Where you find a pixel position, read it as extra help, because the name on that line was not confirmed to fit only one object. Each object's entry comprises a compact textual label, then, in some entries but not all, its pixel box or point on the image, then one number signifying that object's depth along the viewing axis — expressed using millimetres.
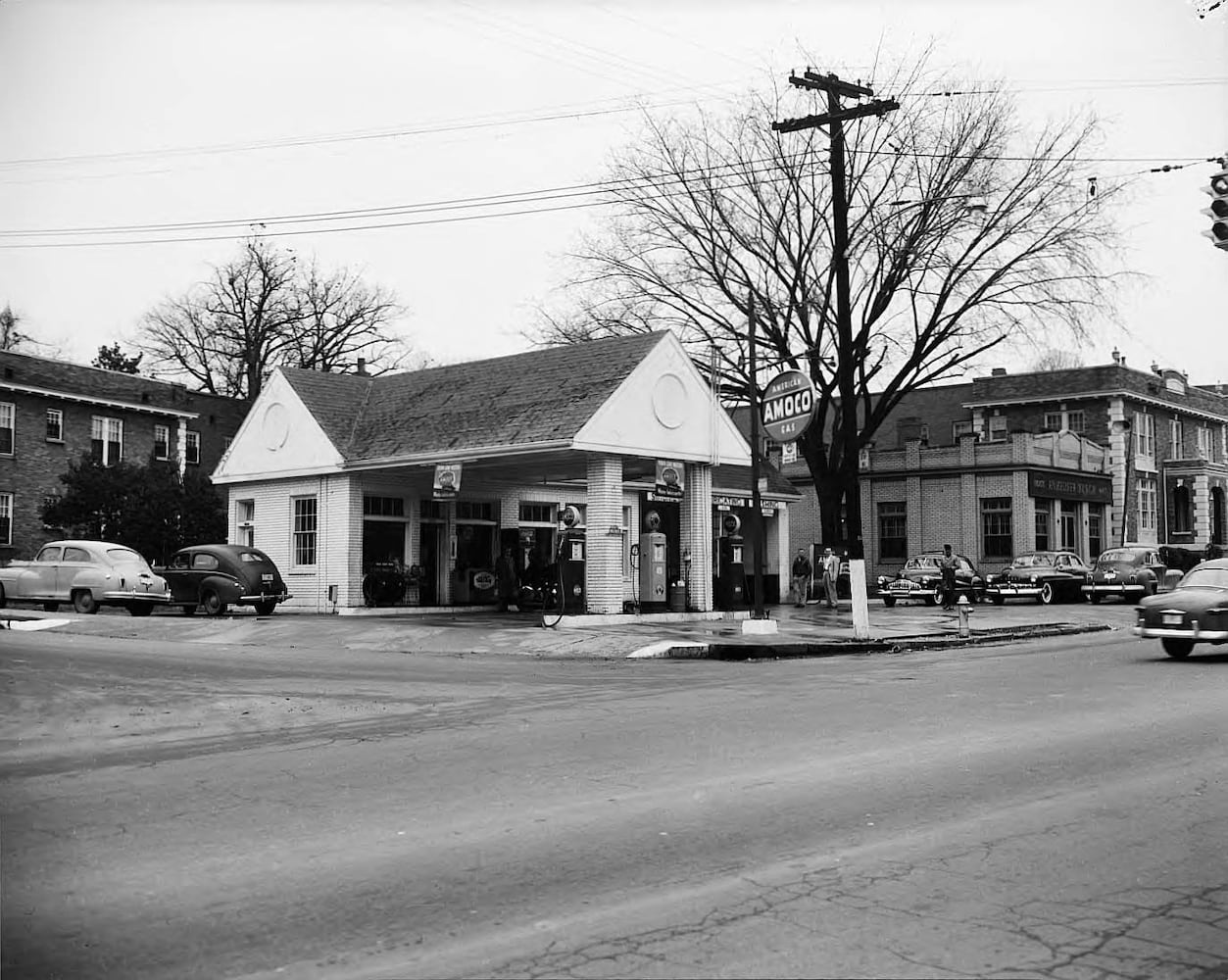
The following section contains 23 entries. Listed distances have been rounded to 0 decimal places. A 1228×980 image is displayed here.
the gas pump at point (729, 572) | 28234
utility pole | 23922
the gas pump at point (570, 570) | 25141
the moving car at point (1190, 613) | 17625
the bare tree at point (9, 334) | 62031
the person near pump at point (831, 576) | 34094
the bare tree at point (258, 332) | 63750
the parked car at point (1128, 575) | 38469
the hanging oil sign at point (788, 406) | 24062
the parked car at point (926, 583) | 38906
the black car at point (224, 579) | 28953
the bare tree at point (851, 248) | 35688
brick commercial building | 49469
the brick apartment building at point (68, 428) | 44688
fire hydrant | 24344
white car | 30047
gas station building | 25641
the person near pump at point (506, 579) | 31503
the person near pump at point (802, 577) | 37562
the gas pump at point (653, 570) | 26797
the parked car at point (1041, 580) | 39250
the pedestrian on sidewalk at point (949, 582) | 34656
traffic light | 9289
